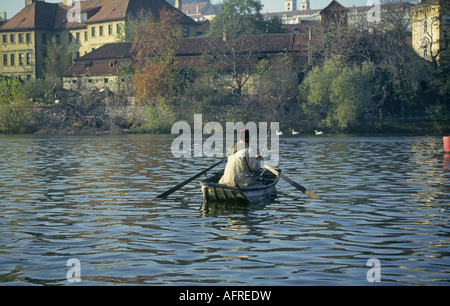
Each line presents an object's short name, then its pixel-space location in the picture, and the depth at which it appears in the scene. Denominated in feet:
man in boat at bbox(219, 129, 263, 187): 62.95
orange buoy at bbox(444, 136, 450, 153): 124.16
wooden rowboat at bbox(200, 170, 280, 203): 61.26
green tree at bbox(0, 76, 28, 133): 239.91
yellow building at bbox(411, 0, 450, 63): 221.87
